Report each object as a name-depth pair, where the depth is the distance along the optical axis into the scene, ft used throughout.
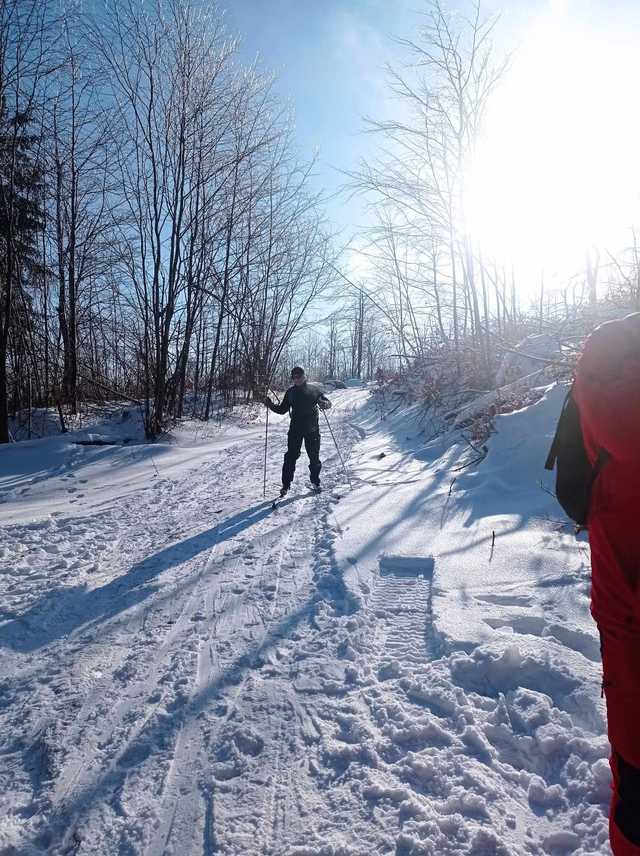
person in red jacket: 4.14
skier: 23.70
